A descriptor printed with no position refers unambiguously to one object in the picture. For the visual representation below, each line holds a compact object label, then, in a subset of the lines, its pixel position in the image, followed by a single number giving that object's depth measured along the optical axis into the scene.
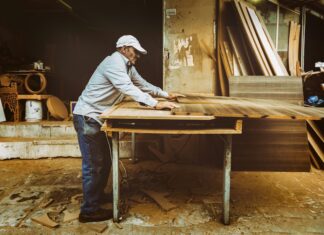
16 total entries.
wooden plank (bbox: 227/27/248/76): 5.52
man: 2.93
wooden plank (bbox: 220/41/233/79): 5.36
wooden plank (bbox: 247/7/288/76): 5.33
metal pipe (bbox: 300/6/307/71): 6.33
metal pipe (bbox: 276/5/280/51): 6.22
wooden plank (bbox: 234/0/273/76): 5.30
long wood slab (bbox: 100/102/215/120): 2.42
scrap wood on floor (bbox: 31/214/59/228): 2.86
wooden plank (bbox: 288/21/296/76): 5.97
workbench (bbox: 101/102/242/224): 2.46
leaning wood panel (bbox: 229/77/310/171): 4.75
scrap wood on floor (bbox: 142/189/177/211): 3.28
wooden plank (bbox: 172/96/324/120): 2.44
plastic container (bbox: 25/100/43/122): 6.16
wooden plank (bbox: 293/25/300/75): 5.99
